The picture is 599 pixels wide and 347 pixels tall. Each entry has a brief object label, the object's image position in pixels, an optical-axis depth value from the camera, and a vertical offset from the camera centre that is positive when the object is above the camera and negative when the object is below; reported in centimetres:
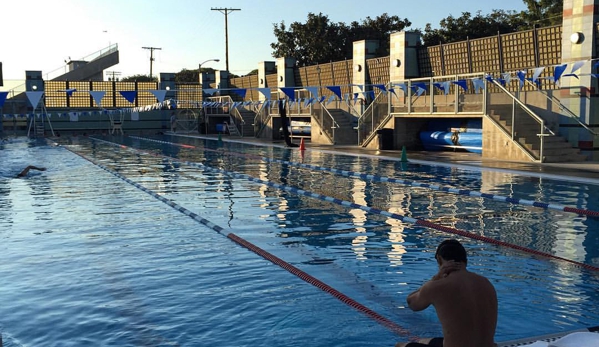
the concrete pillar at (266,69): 5272 +397
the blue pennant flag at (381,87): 2884 +138
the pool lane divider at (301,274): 613 -190
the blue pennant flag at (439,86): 2576 +130
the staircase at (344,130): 3603 -65
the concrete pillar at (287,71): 4834 +350
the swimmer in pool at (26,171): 2077 -167
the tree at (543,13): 4744 +789
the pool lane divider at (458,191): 1272 -174
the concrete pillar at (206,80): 6385 +378
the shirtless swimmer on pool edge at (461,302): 390 -110
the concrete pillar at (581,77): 2253 +141
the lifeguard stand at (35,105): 3971 +78
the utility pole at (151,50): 8806 +920
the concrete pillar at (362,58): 3816 +355
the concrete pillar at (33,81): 5581 +322
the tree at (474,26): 5222 +735
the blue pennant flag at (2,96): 3581 +122
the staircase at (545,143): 2267 -89
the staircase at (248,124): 4747 -40
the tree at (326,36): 6281 +793
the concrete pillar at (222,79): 6109 +369
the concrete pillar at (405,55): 3406 +327
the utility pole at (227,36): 6775 +849
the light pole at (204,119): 5344 -3
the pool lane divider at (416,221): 891 -184
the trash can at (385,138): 3045 -92
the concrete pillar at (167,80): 6084 +359
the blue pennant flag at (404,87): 2931 +137
